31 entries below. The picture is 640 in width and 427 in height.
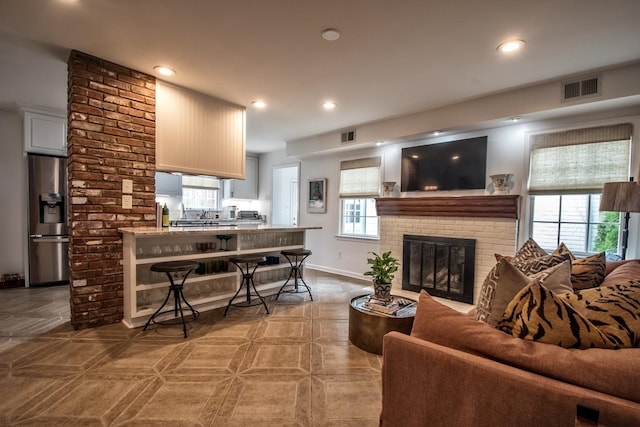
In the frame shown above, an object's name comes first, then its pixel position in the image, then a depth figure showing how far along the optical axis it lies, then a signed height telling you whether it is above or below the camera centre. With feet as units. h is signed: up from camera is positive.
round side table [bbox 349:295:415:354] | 7.84 -3.29
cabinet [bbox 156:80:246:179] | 11.00 +2.68
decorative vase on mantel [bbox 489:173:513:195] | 11.88 +1.03
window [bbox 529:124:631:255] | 9.98 +0.95
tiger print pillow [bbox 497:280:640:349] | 3.15 -1.22
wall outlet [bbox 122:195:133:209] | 10.04 -0.13
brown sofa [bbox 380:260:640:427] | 2.70 -1.73
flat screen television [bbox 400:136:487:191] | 12.85 +1.88
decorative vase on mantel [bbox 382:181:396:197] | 15.25 +0.87
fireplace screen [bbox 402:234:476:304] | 12.86 -2.76
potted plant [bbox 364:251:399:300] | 8.58 -2.05
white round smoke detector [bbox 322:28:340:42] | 7.61 +4.41
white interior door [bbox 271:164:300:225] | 23.08 +0.58
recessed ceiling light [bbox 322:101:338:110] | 12.71 +4.31
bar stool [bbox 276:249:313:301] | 12.89 -2.85
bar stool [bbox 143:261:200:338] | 8.98 -2.55
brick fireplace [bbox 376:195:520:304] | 11.93 -0.71
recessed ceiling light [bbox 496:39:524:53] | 7.88 +4.40
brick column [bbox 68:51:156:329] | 9.12 +0.88
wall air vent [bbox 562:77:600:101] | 9.33 +3.91
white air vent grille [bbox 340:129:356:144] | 16.16 +3.71
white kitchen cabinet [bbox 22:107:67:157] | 13.60 +3.06
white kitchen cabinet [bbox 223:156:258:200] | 22.47 +1.18
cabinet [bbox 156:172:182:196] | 18.42 +0.91
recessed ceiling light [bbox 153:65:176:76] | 9.83 +4.34
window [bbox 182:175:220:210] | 20.03 +0.51
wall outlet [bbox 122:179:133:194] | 10.02 +0.41
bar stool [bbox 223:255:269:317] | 11.14 -2.88
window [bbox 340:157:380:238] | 16.65 +0.47
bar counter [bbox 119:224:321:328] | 9.53 -2.26
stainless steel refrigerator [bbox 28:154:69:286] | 13.93 -1.19
